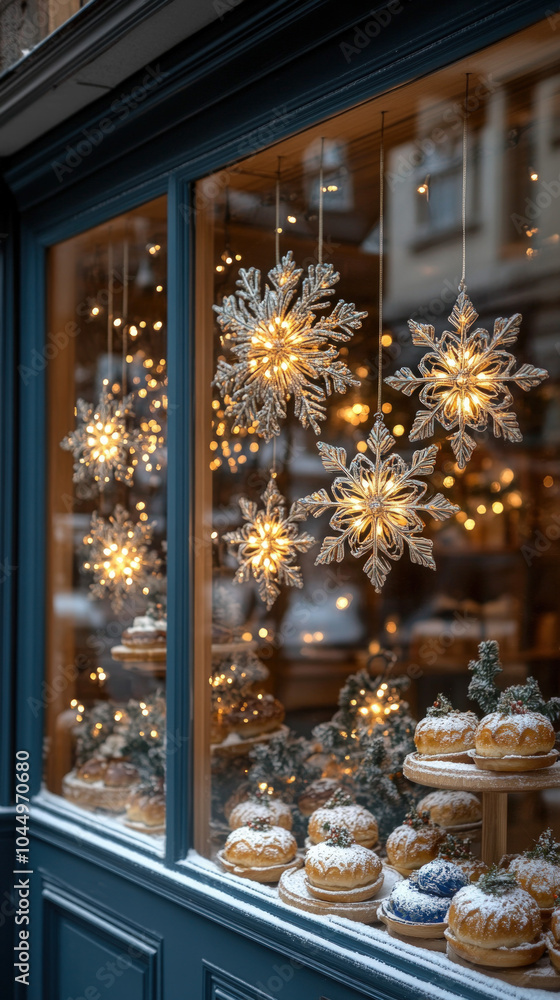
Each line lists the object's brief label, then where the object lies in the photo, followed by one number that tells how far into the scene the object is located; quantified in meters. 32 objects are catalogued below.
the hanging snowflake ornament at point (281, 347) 2.40
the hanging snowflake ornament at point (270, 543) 2.52
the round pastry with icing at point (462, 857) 2.11
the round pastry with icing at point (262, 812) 2.60
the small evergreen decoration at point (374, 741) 2.60
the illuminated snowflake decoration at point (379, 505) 2.19
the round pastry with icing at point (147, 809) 2.87
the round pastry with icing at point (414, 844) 2.27
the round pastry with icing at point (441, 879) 2.05
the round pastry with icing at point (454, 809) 2.42
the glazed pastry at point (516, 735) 1.98
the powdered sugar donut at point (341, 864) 2.20
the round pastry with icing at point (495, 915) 1.85
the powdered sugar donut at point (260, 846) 2.42
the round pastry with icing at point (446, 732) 2.09
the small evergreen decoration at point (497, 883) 1.90
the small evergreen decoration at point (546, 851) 2.06
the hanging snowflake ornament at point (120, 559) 3.11
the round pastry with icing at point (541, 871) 2.01
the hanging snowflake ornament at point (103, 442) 3.23
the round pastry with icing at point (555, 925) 1.87
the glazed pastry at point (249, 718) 2.80
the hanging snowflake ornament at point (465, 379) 2.05
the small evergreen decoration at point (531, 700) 2.12
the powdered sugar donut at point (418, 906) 2.02
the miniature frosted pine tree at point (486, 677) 2.21
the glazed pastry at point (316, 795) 2.72
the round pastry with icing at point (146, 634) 2.90
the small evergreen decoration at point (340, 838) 2.26
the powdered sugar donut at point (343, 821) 2.42
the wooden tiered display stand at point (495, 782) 1.83
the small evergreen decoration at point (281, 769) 2.81
